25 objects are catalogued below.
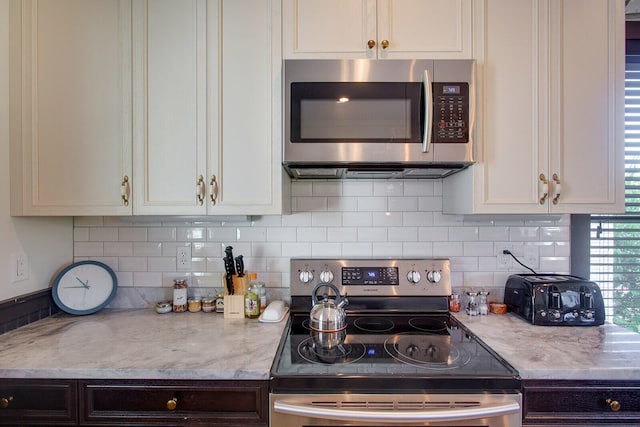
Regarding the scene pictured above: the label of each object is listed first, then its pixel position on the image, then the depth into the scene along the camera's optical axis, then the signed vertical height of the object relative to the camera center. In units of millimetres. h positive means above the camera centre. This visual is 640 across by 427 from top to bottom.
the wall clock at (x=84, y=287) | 1619 -379
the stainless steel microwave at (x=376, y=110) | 1353 +412
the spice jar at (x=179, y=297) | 1684 -436
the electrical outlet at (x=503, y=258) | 1765 -255
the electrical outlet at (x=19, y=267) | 1428 -244
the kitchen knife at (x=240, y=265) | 1610 -263
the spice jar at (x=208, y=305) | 1681 -476
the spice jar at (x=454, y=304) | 1675 -474
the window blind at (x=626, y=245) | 1797 -191
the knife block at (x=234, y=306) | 1587 -455
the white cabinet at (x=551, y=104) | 1408 +454
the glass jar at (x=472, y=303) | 1622 -459
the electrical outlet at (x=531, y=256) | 1761 -244
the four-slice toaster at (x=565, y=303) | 1449 -410
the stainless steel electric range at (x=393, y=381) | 1032 -540
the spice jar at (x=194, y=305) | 1686 -479
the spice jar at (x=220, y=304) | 1666 -467
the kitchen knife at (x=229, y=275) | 1604 -310
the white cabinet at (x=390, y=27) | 1406 +785
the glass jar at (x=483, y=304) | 1620 -461
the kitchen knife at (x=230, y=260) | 1605 -237
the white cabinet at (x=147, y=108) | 1423 +449
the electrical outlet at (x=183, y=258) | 1774 -250
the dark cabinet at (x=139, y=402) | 1084 -628
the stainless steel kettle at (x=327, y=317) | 1412 -455
